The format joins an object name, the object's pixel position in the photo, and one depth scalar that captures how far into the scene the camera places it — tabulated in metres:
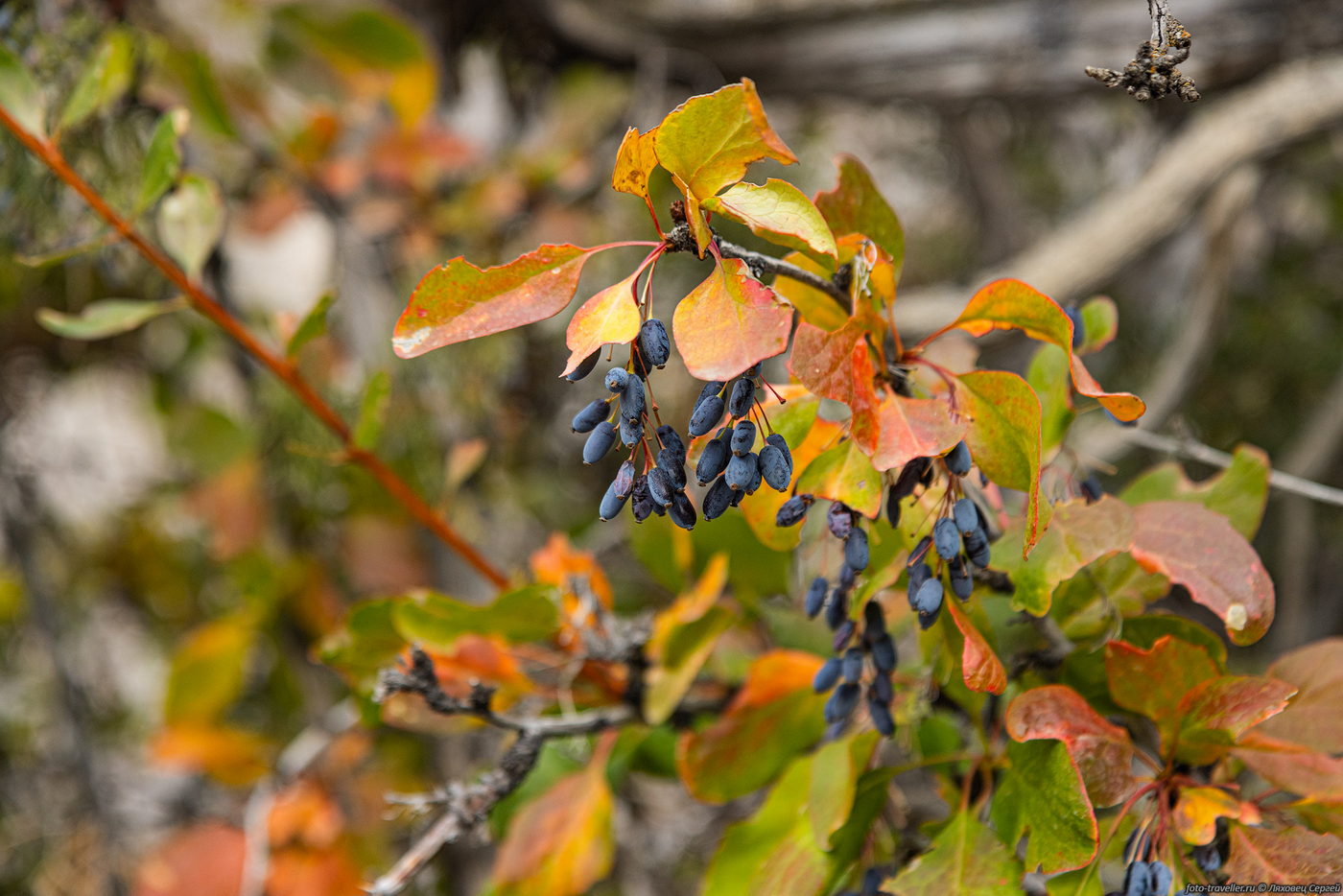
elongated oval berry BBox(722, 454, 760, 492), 0.64
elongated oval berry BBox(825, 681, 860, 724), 0.69
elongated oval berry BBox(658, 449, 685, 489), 0.64
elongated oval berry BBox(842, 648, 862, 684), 0.68
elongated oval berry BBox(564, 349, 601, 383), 0.64
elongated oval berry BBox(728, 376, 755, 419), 0.64
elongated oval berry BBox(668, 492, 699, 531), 0.64
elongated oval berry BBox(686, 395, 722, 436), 0.64
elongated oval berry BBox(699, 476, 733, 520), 0.65
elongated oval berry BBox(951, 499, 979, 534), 0.66
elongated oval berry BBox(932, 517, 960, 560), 0.65
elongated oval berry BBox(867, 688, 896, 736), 0.68
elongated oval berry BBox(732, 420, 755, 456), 0.64
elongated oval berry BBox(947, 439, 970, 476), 0.65
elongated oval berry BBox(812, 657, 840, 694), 0.69
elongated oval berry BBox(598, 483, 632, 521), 0.65
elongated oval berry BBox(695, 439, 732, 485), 0.64
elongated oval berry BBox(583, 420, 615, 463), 0.65
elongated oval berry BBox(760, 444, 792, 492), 0.64
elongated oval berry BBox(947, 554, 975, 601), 0.66
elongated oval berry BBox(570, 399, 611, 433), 0.65
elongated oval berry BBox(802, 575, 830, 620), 0.68
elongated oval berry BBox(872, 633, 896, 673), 0.68
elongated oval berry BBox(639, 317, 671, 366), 0.63
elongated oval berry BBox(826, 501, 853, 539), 0.66
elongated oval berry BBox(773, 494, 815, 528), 0.66
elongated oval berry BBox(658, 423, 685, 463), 0.65
